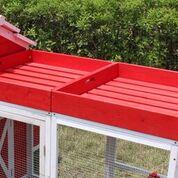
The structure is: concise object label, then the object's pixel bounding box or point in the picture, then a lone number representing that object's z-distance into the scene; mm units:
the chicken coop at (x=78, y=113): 4131
